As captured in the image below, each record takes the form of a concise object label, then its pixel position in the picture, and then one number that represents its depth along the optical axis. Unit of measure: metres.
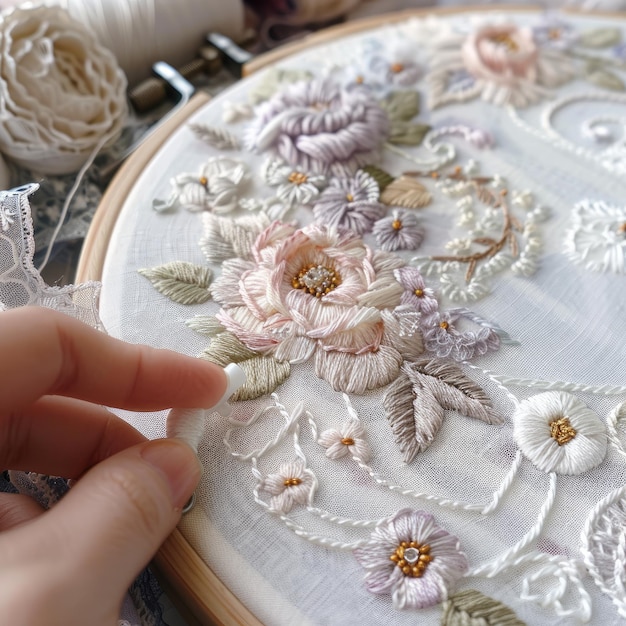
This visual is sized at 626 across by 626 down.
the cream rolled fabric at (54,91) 0.21
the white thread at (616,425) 0.16
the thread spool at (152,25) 0.24
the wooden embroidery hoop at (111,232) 0.15
